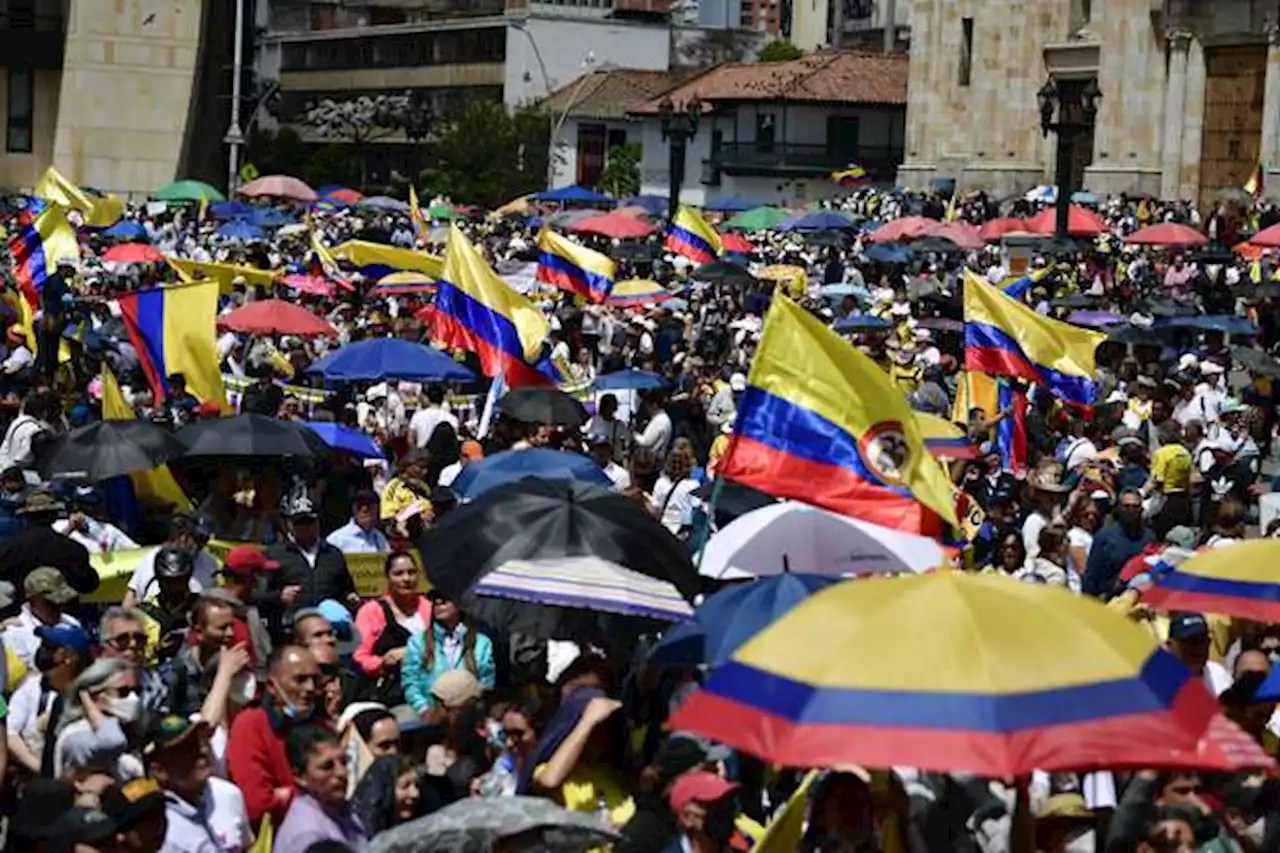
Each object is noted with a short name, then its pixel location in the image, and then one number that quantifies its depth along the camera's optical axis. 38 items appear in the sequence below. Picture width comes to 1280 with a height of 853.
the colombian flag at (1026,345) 18.72
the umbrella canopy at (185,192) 50.34
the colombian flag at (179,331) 19.14
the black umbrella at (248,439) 15.58
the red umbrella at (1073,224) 38.94
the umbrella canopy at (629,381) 21.77
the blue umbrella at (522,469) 15.16
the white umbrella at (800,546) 11.66
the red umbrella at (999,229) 39.78
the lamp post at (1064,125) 36.53
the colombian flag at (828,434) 10.88
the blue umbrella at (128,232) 40.75
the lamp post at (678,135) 43.19
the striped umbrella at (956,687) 7.25
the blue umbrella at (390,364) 19.97
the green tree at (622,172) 80.69
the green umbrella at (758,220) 46.19
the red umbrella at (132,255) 34.56
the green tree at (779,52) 102.38
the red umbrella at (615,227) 40.94
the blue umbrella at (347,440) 17.53
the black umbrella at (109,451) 15.24
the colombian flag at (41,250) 26.39
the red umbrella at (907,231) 38.34
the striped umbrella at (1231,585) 10.35
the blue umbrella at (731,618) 10.12
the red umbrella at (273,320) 23.88
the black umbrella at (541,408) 18.27
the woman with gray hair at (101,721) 9.17
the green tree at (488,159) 78.44
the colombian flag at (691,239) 34.19
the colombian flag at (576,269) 28.17
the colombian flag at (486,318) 19.83
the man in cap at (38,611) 11.30
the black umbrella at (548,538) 11.31
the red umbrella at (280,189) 49.12
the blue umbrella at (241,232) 44.22
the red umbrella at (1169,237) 36.44
